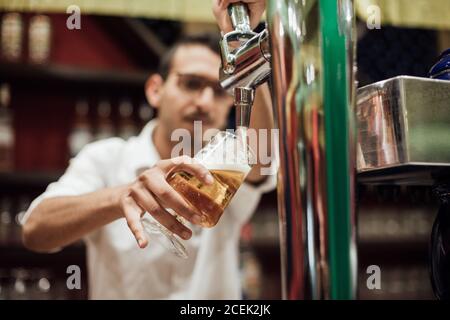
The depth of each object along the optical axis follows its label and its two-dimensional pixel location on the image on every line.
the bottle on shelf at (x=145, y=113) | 2.81
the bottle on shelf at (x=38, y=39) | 2.63
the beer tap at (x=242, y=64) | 0.47
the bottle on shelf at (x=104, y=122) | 2.69
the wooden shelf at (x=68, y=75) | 2.57
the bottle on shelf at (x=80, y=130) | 2.67
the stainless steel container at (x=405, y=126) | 0.47
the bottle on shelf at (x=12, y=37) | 2.58
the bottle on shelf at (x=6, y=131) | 2.59
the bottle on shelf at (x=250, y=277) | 2.79
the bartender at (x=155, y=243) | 1.36
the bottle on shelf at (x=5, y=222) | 2.51
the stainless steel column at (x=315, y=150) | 0.31
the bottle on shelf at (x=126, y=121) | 2.73
